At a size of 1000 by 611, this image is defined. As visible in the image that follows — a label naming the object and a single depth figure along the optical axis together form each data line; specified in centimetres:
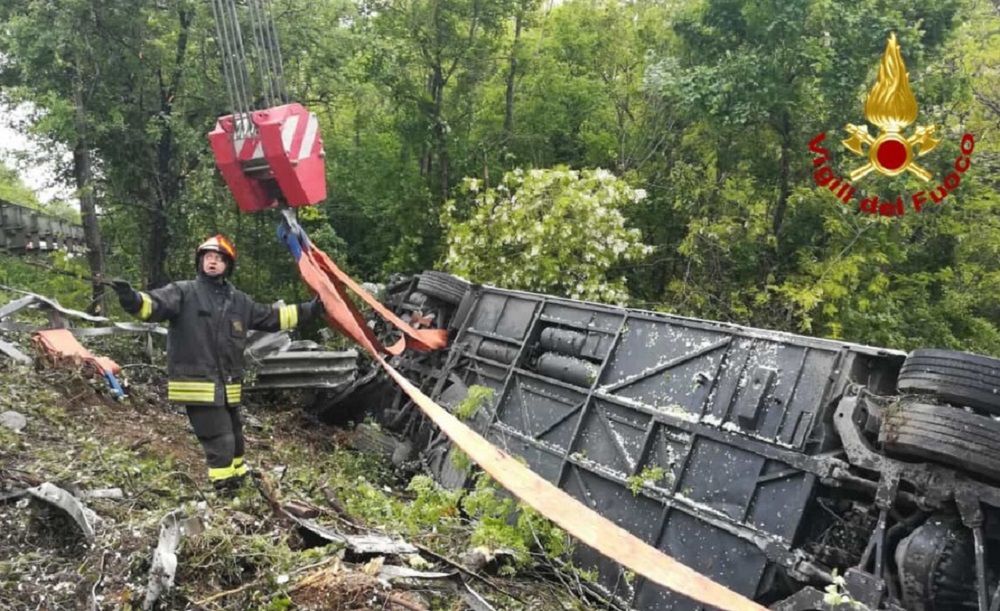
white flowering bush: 924
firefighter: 437
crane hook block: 525
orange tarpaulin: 593
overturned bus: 352
